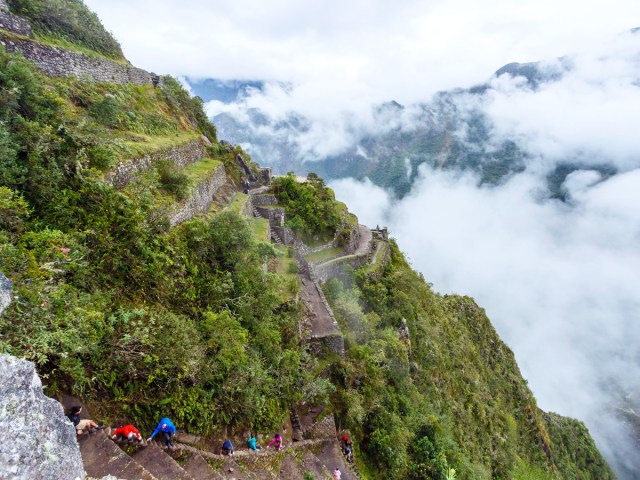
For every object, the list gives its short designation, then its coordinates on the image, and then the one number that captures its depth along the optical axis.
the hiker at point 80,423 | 6.70
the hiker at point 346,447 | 13.43
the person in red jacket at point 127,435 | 7.28
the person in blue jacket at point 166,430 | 7.91
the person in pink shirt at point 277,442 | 10.96
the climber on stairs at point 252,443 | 10.01
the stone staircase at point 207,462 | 6.50
